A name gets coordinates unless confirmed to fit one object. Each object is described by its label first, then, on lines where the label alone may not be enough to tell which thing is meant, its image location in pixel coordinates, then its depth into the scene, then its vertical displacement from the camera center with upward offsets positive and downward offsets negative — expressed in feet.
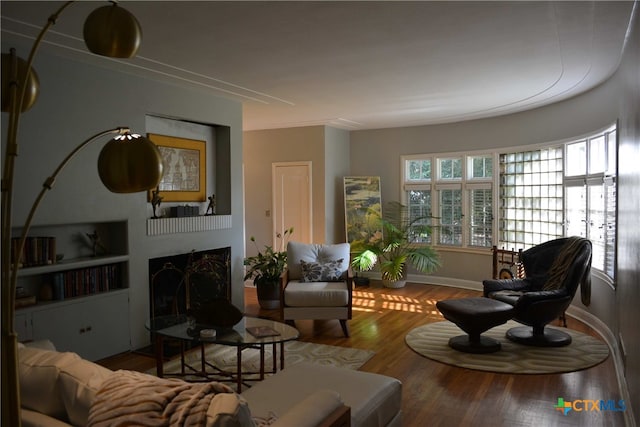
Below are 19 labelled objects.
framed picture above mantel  16.78 +1.18
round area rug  13.10 -4.47
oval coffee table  10.89 -3.06
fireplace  15.87 -2.67
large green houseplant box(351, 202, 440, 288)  24.16 -2.49
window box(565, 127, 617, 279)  15.64 +0.20
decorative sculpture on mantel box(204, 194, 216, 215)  18.45 -0.16
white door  25.59 +0.11
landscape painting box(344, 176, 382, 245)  25.61 -0.44
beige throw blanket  4.57 -1.94
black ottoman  13.91 -3.37
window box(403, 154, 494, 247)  23.82 +0.22
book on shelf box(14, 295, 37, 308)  12.00 -2.42
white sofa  4.77 -2.13
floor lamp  2.83 +0.36
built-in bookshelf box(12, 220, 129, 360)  12.32 -2.37
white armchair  16.16 -2.90
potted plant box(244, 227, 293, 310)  20.08 -3.26
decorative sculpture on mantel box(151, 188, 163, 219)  15.97 +0.07
